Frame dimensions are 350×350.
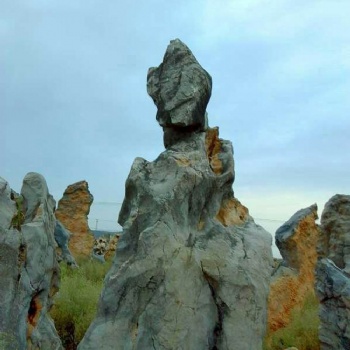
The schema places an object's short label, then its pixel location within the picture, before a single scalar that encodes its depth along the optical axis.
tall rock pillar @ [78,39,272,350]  3.91
